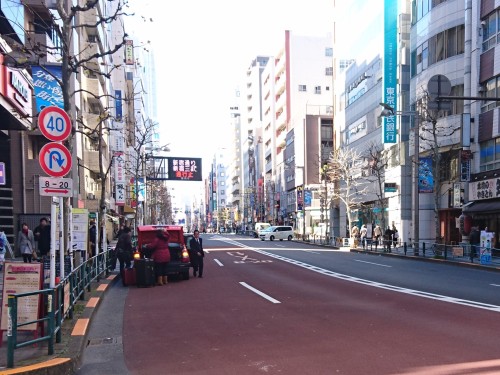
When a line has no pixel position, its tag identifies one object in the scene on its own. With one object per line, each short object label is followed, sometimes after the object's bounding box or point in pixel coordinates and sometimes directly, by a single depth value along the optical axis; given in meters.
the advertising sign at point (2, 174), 11.23
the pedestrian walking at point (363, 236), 32.41
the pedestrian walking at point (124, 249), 14.36
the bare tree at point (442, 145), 26.73
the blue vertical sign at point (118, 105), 45.22
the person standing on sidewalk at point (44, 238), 14.54
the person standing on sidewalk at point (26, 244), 14.77
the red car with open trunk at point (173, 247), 13.64
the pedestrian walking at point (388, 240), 28.31
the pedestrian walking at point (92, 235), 17.90
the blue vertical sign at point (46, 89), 14.36
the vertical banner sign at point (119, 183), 42.72
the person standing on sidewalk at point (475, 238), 22.08
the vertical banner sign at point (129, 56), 59.63
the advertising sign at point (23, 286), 5.84
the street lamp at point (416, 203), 23.97
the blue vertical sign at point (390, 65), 34.53
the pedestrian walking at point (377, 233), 31.92
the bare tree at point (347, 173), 40.59
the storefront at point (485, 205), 24.16
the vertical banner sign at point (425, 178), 25.70
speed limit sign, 6.58
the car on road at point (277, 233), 48.09
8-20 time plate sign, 6.59
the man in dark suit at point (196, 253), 14.34
